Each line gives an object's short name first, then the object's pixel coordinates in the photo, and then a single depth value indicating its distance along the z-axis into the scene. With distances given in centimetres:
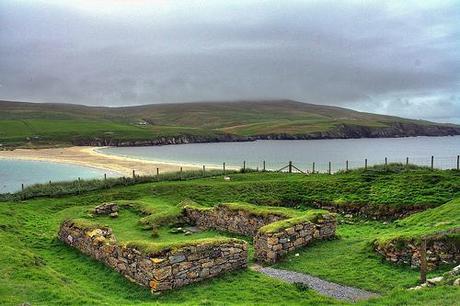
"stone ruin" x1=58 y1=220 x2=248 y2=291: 1659
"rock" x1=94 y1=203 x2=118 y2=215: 3103
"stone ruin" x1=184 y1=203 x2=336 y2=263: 2041
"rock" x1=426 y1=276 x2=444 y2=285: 1425
